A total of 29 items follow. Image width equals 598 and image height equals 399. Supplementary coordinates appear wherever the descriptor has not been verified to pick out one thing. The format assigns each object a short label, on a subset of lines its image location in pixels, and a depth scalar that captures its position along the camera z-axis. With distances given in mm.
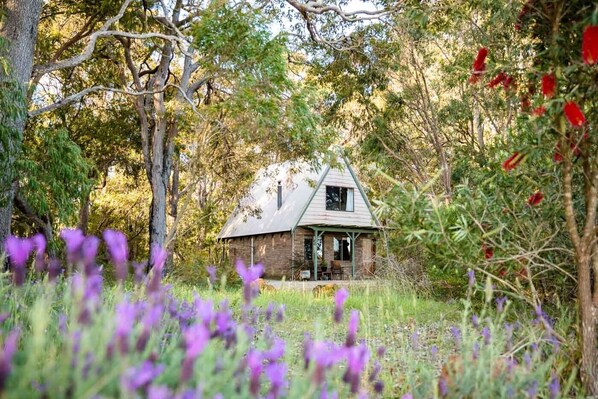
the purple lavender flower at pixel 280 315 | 2160
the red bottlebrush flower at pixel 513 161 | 3187
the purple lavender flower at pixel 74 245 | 1368
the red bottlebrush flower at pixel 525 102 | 3590
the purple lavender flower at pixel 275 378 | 1284
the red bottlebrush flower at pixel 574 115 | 2772
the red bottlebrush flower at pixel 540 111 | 3078
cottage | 24891
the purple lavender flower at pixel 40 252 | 1673
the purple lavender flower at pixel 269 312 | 2447
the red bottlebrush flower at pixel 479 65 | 3314
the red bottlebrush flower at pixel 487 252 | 3631
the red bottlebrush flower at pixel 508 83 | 3512
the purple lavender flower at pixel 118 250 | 1357
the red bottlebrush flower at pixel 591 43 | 2463
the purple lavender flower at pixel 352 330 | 1546
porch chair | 25589
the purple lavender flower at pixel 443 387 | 2124
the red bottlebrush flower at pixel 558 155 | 3271
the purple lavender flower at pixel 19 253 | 1218
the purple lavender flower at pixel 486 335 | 2841
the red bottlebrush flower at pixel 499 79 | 3475
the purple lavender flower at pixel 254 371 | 1292
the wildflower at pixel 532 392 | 2076
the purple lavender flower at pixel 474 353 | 2698
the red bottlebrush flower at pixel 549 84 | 3000
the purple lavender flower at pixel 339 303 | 1589
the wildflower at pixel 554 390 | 2037
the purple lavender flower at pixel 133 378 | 1071
